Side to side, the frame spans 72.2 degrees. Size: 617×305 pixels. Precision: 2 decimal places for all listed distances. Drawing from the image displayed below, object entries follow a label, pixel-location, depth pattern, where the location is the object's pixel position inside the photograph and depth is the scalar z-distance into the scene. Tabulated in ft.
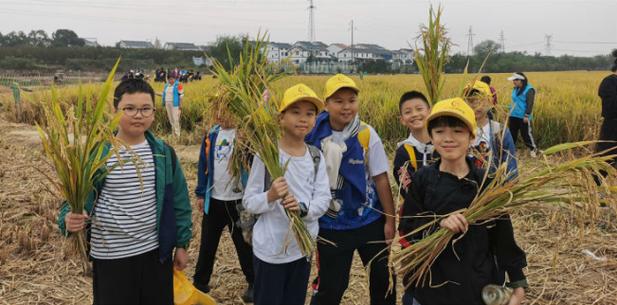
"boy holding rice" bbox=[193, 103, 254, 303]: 9.72
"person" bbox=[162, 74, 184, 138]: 30.09
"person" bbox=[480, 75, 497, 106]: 24.63
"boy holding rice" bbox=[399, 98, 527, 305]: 5.50
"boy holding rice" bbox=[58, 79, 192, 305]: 6.44
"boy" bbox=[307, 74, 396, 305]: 7.52
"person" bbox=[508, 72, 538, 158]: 23.48
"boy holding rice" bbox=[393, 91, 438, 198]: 7.88
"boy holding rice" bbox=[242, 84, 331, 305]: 6.68
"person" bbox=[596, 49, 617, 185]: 15.52
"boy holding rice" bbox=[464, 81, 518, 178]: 8.52
